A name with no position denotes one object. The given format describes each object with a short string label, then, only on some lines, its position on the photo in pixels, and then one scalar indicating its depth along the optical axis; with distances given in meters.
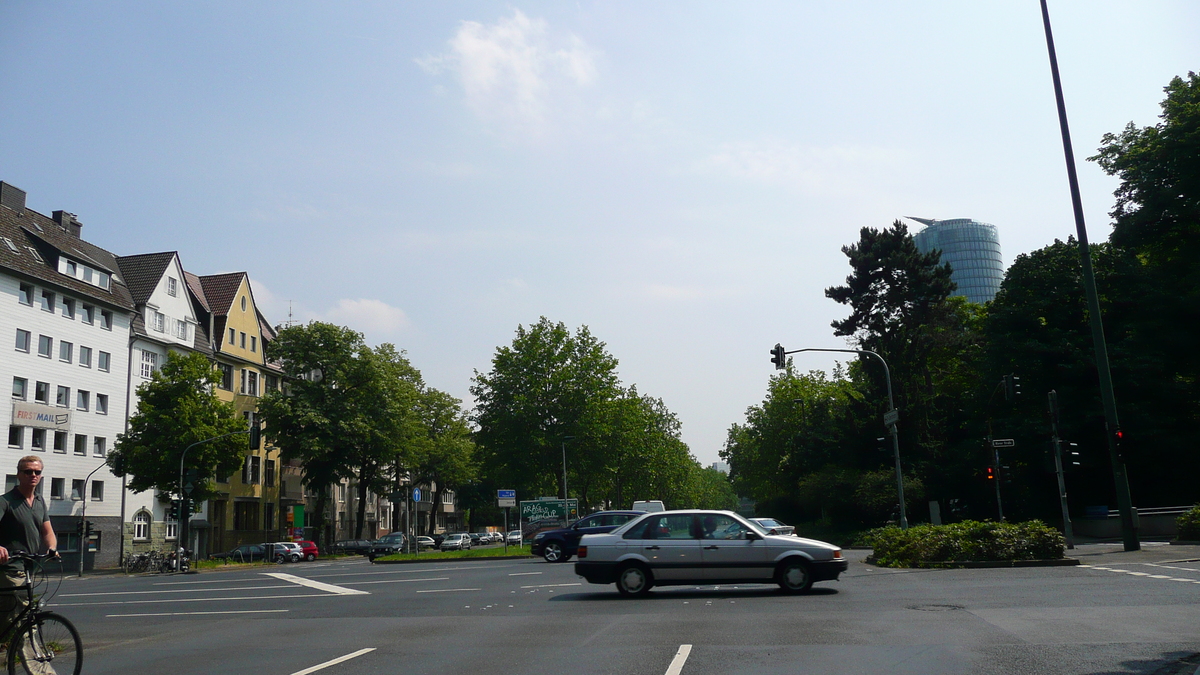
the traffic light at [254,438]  39.97
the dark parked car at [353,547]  65.25
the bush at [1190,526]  26.11
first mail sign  45.97
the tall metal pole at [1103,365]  22.69
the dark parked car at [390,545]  59.31
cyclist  7.85
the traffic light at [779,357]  31.42
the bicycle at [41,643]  7.65
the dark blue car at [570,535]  30.36
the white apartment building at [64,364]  46.67
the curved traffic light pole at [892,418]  31.20
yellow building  61.97
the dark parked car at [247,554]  51.22
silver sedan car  15.29
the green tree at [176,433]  45.00
